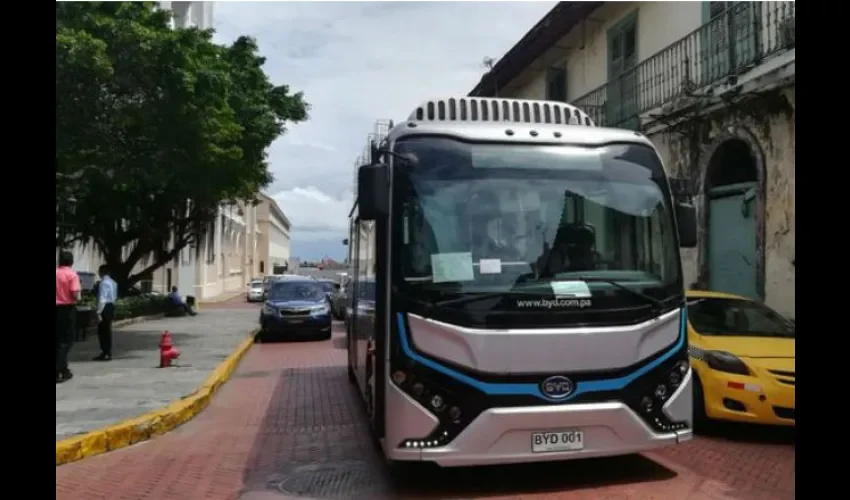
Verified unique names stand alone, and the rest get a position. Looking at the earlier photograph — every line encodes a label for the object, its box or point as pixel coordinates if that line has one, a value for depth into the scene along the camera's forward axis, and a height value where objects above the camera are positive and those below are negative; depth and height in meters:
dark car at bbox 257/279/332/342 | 19.38 -1.29
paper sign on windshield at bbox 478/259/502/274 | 5.30 +0.02
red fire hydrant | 12.57 -1.47
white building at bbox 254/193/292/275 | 84.88 +3.83
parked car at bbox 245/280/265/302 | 44.69 -1.49
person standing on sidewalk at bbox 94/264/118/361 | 13.19 -0.78
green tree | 12.59 +2.94
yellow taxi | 6.85 -0.96
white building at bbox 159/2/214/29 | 41.88 +15.59
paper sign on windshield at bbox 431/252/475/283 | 5.27 +0.01
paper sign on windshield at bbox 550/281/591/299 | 5.34 -0.15
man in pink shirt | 10.27 -0.47
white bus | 5.16 -0.19
